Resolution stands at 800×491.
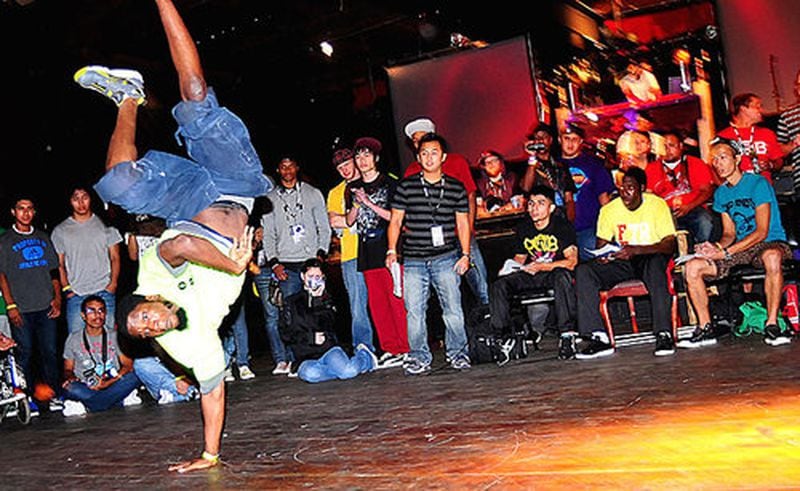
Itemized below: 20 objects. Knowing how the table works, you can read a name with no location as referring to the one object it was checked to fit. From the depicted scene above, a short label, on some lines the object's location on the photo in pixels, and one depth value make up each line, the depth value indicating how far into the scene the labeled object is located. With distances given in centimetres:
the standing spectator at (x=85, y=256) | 784
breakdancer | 385
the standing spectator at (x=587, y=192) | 732
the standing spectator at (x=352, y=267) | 729
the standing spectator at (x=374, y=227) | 712
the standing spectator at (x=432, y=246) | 657
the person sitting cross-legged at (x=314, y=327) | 708
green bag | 641
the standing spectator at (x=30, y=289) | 787
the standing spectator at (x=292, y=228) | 756
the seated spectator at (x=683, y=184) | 718
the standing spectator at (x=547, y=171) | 729
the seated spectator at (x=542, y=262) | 649
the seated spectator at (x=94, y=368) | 723
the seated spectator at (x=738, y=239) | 603
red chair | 633
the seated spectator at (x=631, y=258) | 612
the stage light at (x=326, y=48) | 1236
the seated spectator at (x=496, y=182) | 820
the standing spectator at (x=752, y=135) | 715
